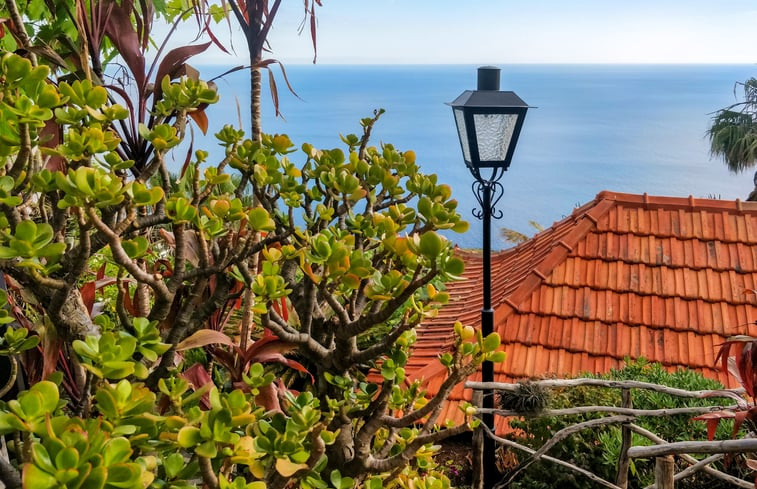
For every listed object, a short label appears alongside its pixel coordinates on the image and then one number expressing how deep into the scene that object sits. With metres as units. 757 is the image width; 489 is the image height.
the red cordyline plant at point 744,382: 1.74
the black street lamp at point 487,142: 3.01
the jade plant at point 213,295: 0.75
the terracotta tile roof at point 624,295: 3.83
